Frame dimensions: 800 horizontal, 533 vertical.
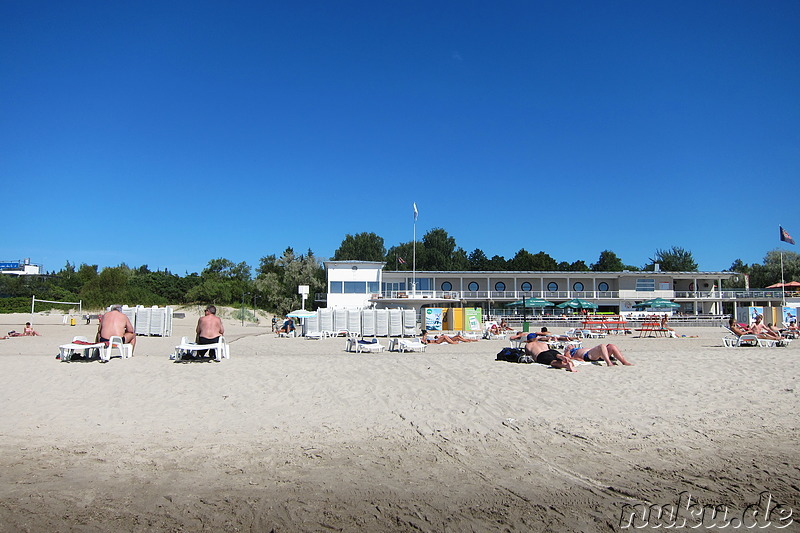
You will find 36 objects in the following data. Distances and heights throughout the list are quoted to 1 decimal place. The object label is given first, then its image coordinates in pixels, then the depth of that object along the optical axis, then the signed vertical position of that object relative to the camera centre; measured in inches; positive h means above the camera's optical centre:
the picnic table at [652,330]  981.8 -53.2
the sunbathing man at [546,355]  415.1 -44.5
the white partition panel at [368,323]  1022.4 -40.7
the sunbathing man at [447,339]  817.5 -58.4
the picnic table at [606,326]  1072.2 -53.7
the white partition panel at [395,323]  1029.2 -41.1
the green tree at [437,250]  2753.4 +265.0
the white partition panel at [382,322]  1024.9 -39.0
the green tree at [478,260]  2941.9 +230.5
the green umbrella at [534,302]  1392.7 -2.8
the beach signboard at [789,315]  1258.6 -34.7
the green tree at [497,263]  2930.6 +208.4
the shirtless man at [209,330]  461.1 -24.1
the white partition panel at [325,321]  1006.5 -36.1
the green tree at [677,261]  3014.3 +221.0
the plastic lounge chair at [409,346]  622.3 -51.3
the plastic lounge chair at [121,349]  425.4 -38.3
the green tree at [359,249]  2733.8 +269.8
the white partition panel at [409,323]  1039.0 -41.6
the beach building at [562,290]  1891.0 +39.4
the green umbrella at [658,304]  1626.5 -10.3
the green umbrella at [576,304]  1476.4 -8.6
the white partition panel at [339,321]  1013.8 -36.5
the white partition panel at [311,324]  996.6 -41.5
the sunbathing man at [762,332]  714.2 -42.2
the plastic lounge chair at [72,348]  426.0 -36.2
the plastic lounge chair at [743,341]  693.3 -52.0
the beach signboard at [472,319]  1114.1 -37.2
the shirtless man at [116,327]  454.6 -21.6
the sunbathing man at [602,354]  446.0 -44.6
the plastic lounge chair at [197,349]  439.3 -38.1
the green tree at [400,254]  2876.5 +254.1
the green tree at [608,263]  3161.9 +222.5
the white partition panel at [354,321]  1015.6 -36.6
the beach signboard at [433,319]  1169.4 -38.3
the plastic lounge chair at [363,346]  613.5 -50.8
